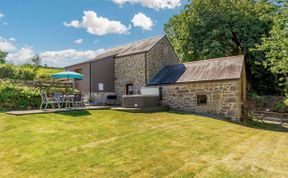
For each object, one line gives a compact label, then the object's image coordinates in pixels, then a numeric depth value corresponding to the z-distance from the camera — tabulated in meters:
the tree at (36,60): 43.41
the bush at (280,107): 20.59
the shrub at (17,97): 12.91
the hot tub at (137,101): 15.35
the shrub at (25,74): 26.69
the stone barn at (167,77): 14.59
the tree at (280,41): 12.90
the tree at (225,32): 22.31
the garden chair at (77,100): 14.24
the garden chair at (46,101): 13.08
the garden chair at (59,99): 13.55
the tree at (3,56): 48.28
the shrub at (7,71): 25.84
